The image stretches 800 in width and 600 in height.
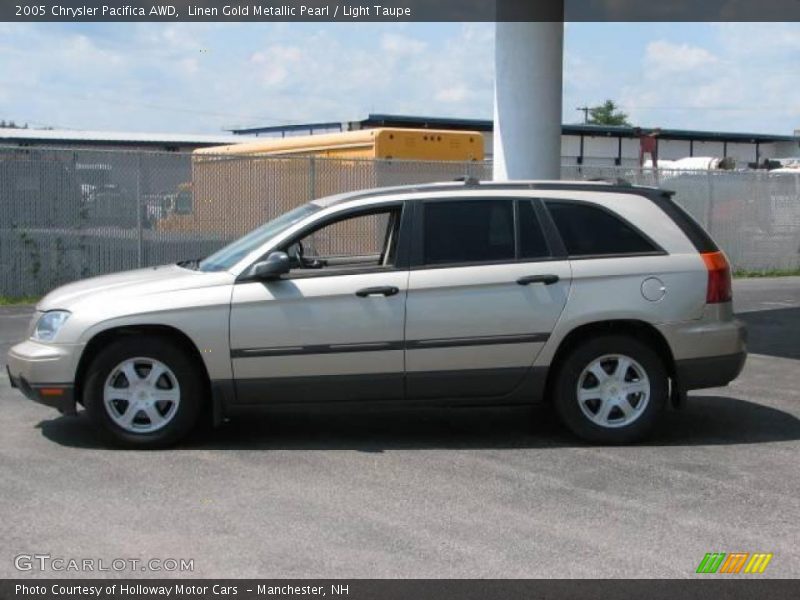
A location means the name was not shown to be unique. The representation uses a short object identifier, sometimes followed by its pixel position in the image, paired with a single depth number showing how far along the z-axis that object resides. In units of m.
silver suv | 7.00
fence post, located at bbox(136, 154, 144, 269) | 16.36
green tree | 90.67
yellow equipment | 17.22
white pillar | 13.06
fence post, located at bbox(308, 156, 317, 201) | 17.52
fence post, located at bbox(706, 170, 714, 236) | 21.36
